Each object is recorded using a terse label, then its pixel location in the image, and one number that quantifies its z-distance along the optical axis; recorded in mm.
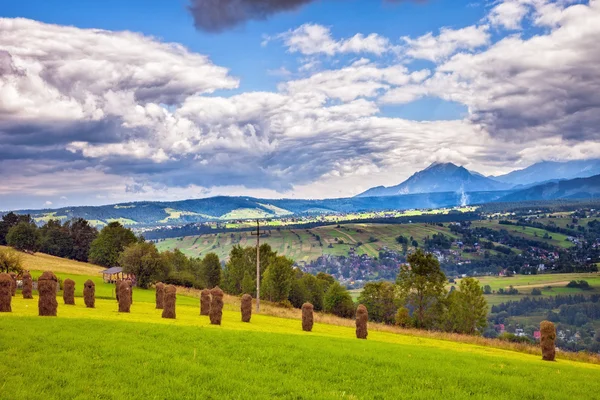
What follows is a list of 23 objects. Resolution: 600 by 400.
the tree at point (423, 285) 68812
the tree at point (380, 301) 90562
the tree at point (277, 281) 91750
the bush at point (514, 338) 71131
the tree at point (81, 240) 128500
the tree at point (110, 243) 111125
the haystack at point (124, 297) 33969
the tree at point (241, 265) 110250
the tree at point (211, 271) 116875
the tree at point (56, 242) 125688
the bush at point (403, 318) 70000
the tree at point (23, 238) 111938
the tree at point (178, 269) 93875
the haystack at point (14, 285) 43331
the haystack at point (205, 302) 37719
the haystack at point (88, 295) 36781
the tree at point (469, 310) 68812
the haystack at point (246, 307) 35469
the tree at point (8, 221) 127706
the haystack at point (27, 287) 40606
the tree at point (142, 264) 81688
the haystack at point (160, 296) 39250
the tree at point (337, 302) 97875
